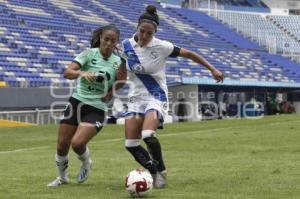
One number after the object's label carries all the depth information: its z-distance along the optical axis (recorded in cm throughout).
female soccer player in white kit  1677
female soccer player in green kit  1719
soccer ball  1480
